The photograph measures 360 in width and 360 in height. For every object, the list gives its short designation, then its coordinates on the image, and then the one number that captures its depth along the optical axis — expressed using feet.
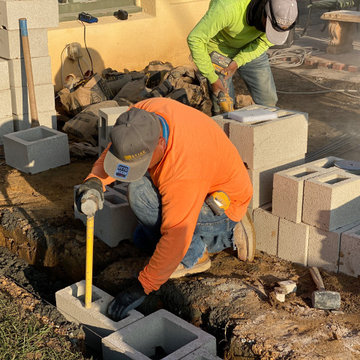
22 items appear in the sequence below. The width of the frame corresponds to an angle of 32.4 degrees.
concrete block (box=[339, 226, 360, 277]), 13.52
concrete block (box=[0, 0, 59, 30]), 21.85
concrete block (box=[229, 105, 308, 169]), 14.67
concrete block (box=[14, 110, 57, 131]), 23.11
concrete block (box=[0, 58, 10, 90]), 22.38
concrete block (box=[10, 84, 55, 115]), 22.75
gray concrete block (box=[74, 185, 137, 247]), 15.33
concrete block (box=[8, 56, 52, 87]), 22.43
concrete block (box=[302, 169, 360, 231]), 13.62
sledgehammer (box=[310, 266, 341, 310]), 12.59
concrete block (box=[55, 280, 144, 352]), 12.27
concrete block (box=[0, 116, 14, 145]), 22.97
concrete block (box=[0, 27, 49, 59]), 22.11
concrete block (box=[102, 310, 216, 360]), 11.28
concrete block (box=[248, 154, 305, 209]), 15.06
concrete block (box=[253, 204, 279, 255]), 14.90
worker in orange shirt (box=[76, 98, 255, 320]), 11.29
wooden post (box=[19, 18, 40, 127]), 21.79
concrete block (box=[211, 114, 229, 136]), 15.30
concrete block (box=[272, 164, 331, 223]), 14.10
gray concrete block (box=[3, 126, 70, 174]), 20.35
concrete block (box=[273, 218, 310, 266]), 14.29
